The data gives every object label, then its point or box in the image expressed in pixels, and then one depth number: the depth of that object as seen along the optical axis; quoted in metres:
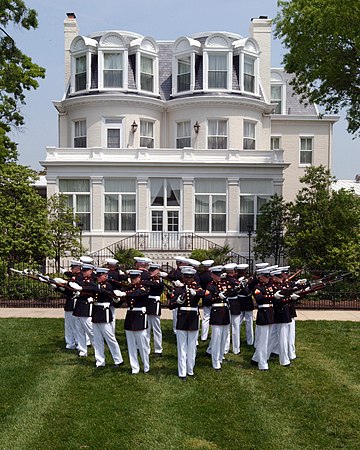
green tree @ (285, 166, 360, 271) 20.33
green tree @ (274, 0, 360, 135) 19.50
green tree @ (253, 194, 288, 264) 23.61
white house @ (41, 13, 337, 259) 27.22
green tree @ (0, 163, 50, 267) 20.16
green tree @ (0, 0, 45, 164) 19.84
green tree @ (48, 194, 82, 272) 21.48
